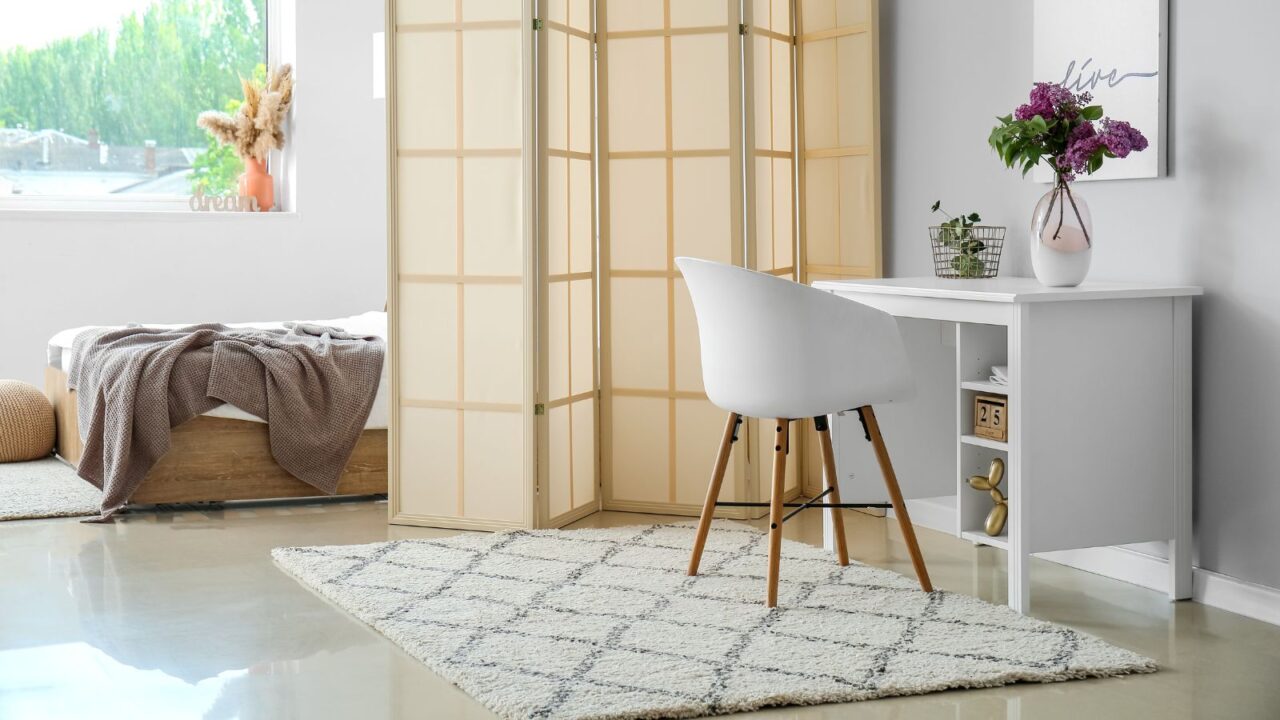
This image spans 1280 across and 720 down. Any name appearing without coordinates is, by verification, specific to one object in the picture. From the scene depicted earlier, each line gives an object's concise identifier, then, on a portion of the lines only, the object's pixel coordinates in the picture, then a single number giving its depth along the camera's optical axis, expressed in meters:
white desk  2.90
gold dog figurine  3.16
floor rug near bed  4.18
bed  4.23
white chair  2.91
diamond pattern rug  2.44
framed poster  3.10
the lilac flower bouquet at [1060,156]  3.04
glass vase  3.06
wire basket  3.45
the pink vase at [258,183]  6.68
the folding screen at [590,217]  3.89
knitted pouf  5.20
